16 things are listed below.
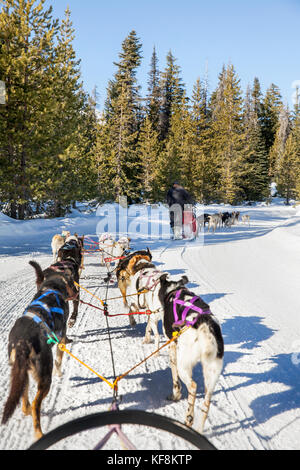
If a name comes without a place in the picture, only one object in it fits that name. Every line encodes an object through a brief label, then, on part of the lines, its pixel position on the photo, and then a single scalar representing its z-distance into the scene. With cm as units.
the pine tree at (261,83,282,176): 5547
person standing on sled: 1151
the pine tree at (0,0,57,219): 1270
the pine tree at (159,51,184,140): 3931
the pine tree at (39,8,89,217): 1477
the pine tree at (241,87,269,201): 4297
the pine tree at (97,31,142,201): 2517
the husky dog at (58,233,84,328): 429
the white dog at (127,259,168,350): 335
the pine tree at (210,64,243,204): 3856
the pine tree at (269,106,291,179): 5453
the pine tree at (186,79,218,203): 3503
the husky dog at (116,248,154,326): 423
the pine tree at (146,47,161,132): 3855
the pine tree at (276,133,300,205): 4847
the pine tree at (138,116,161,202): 2911
